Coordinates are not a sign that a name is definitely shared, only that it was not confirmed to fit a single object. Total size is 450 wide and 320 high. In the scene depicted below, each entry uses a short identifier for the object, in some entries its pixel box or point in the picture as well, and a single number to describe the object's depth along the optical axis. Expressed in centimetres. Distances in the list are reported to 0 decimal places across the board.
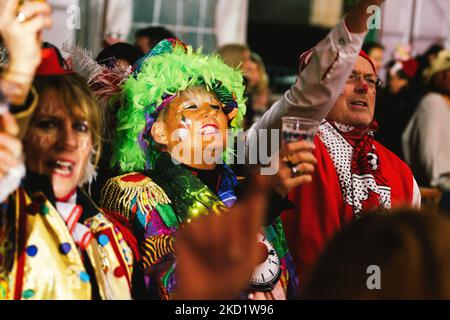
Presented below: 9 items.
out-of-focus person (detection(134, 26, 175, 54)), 543
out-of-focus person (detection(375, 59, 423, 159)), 628
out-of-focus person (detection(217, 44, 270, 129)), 655
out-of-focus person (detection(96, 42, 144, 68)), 398
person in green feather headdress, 274
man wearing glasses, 319
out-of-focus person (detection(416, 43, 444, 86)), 712
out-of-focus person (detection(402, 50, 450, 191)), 588
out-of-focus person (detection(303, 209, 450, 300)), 158
